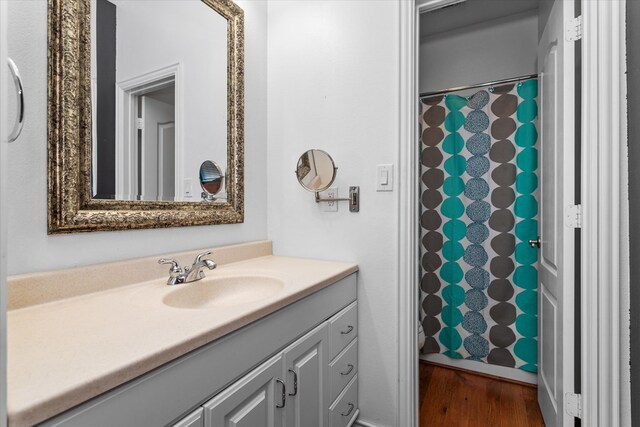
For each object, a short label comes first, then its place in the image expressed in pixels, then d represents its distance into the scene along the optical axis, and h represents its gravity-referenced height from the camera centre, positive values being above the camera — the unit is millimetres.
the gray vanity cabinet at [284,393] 803 -508
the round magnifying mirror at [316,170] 1535 +201
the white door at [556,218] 1284 -28
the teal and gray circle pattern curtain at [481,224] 2014 -78
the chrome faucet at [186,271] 1145 -206
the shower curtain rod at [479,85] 2018 +828
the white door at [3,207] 381 +7
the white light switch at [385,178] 1472 +156
